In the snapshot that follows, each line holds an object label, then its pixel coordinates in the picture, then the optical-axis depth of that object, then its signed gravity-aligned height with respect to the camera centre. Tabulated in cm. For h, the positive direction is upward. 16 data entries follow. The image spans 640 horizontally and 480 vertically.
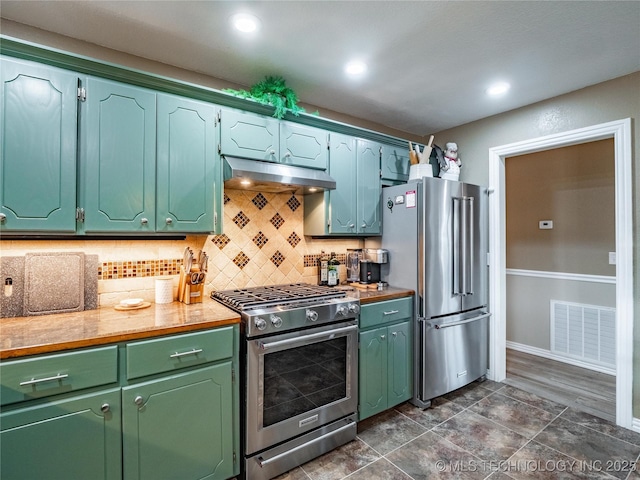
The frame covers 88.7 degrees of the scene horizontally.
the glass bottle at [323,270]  293 -25
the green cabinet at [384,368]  240 -97
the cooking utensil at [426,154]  297 +80
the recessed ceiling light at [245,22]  179 +123
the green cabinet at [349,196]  272 +40
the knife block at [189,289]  214 -31
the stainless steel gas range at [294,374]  185 -82
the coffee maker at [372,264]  294 -20
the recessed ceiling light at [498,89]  257 +124
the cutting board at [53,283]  181 -23
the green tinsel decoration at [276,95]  228 +104
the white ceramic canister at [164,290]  212 -31
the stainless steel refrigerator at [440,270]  267 -24
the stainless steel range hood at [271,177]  212 +45
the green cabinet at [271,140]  219 +74
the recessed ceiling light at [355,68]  227 +124
